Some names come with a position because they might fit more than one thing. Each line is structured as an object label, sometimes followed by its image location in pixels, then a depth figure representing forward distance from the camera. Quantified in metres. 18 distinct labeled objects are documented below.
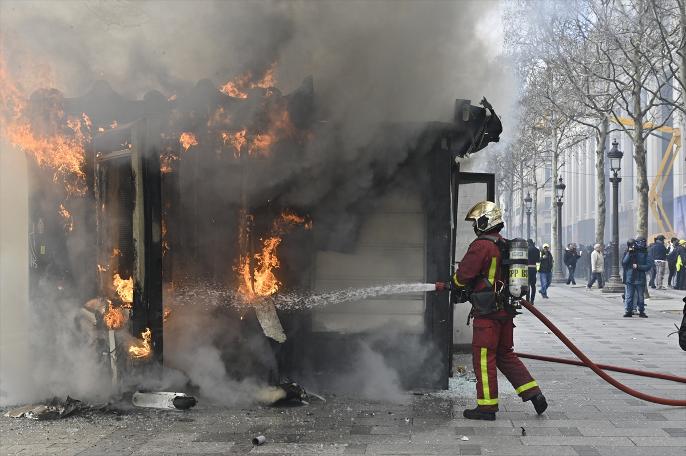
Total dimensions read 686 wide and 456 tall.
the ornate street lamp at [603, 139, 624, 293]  20.59
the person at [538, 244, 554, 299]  18.53
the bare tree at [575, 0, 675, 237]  17.05
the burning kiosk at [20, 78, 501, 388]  5.88
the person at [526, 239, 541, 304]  15.36
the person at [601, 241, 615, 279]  25.59
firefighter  5.54
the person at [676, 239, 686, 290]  20.89
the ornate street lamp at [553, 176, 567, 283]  28.02
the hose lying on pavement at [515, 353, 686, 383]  6.72
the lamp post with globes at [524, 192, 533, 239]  33.78
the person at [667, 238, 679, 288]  21.39
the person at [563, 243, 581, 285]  25.30
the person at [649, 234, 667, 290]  21.59
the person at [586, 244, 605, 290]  22.26
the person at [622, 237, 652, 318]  13.41
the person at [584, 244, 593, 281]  28.87
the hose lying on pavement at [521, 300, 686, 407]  5.72
